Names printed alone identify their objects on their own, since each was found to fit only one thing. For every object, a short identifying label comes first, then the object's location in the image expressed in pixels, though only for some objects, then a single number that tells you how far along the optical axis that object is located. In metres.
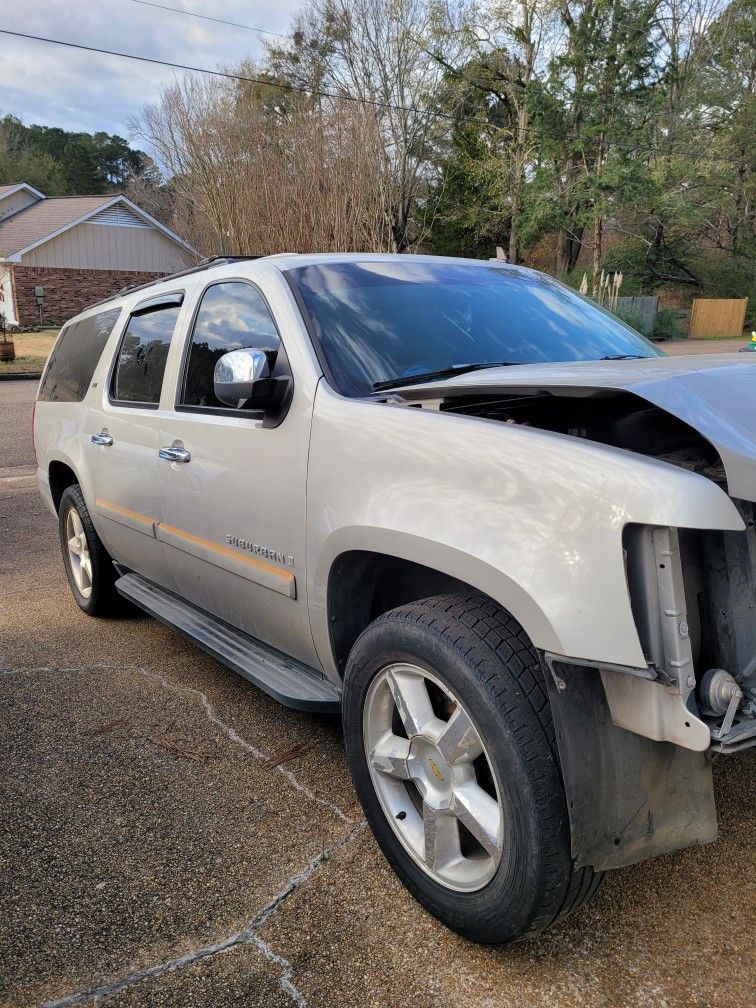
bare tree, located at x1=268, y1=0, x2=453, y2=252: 27.33
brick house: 36.66
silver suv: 1.79
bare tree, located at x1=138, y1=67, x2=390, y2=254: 19.42
